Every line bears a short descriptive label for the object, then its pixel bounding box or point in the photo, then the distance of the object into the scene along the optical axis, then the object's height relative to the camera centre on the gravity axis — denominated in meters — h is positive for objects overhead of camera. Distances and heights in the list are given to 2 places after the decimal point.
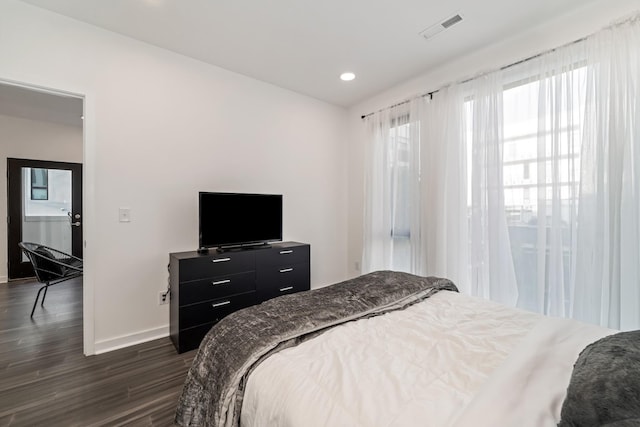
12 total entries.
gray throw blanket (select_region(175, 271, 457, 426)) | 1.08 -0.56
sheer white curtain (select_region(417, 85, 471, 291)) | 2.75 +0.25
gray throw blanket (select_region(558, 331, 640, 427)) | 0.62 -0.44
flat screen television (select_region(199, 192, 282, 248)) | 2.66 -0.07
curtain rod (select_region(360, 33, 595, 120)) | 2.14 +1.32
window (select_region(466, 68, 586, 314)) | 2.12 +0.27
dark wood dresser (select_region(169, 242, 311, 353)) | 2.34 -0.68
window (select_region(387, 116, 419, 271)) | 3.29 +0.30
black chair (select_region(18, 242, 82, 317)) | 3.03 -0.64
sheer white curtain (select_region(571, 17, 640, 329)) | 1.85 +0.18
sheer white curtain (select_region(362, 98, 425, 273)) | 3.19 +0.28
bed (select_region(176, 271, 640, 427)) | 0.76 -0.57
